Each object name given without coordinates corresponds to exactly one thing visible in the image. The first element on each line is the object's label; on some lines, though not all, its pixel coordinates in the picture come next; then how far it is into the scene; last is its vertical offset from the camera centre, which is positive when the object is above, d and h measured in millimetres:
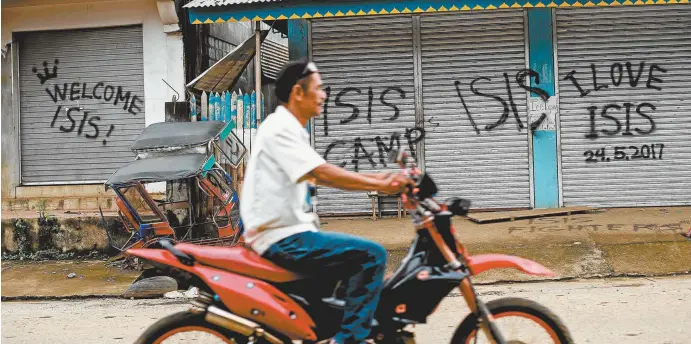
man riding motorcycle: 3496 -249
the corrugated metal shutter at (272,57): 12633 +2032
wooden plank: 9887 -516
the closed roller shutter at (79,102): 11453 +1189
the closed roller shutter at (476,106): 10602 +926
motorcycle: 3537 -544
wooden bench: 10547 -371
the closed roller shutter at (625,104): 10469 +896
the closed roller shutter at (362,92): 10719 +1162
